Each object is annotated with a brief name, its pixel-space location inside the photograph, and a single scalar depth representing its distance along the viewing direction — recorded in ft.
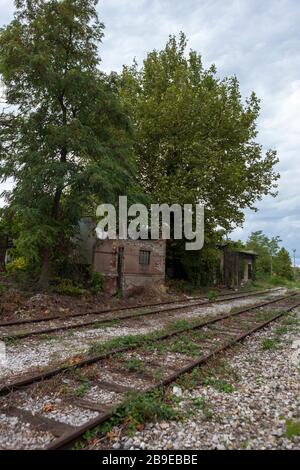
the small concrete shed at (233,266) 97.21
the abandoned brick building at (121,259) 52.21
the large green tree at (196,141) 66.95
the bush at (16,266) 50.01
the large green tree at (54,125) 40.06
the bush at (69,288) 44.21
